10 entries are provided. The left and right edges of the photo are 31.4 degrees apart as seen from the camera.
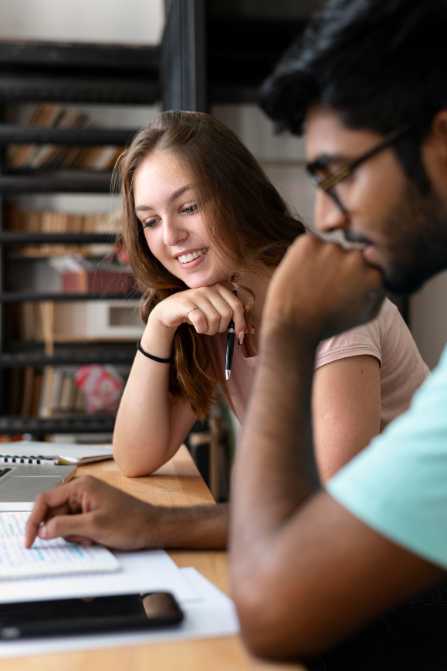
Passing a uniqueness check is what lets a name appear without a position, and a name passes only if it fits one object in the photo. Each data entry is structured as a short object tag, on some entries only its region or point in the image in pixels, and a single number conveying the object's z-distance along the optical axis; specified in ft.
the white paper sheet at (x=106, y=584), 2.78
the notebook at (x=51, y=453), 5.49
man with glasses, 2.18
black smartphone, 2.41
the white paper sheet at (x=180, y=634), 2.35
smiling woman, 5.14
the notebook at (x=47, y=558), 2.99
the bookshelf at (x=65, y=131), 12.34
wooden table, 2.22
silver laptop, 4.22
